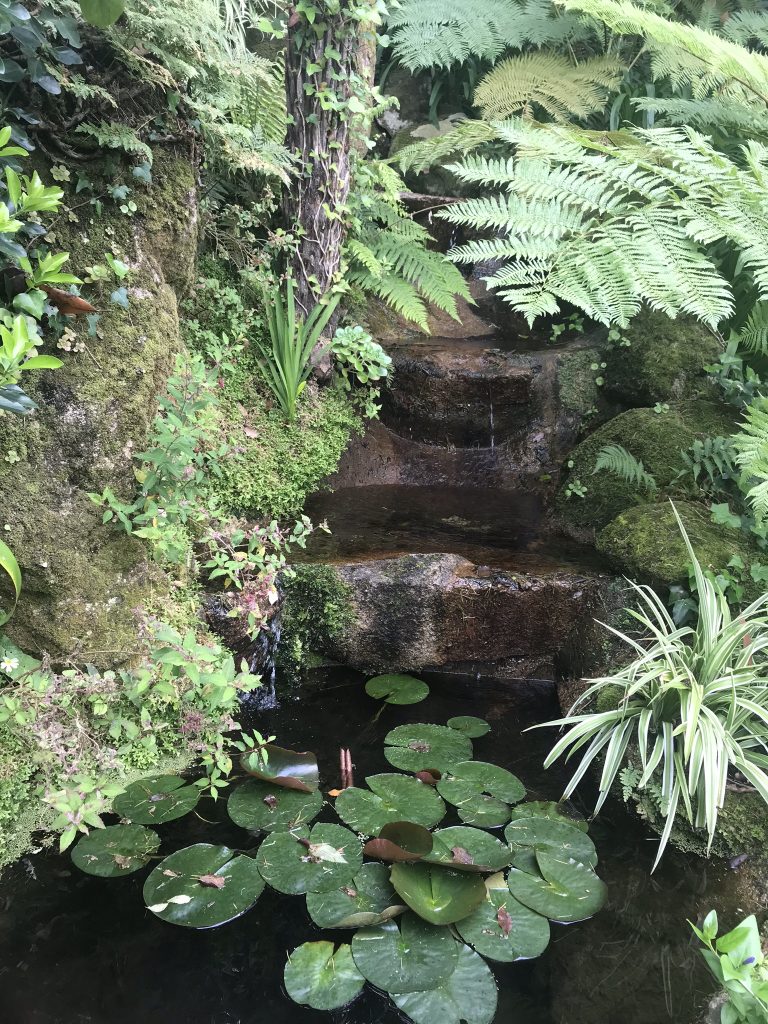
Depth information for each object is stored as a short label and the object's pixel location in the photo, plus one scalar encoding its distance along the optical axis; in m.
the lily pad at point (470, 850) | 1.85
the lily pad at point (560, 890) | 1.79
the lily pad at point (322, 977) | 1.55
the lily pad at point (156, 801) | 1.98
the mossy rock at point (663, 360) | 3.50
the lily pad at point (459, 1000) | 1.52
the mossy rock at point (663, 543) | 2.52
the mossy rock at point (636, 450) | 3.19
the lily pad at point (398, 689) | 2.70
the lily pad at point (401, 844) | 1.78
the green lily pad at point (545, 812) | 2.09
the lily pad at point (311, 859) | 1.80
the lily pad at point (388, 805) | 2.01
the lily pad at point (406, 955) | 1.57
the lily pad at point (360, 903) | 1.66
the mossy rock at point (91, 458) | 1.95
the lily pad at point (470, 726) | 2.51
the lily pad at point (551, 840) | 1.96
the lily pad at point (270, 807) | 1.99
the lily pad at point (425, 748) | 2.29
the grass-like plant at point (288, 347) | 3.10
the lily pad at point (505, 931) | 1.67
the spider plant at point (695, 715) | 1.95
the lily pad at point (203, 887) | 1.72
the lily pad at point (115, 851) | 1.83
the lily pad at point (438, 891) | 1.67
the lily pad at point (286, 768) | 2.08
